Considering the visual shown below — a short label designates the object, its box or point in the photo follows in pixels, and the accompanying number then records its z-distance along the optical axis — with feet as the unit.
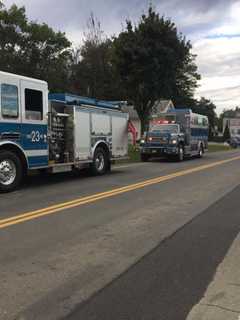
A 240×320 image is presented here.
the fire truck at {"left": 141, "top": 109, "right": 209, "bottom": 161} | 56.20
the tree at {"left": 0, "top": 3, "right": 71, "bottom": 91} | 100.35
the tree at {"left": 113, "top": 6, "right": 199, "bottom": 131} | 71.12
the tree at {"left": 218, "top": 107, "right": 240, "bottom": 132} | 364.85
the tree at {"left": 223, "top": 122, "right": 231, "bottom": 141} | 222.75
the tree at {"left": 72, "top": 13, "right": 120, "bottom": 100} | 108.06
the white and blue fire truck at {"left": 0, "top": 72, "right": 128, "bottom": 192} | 26.36
